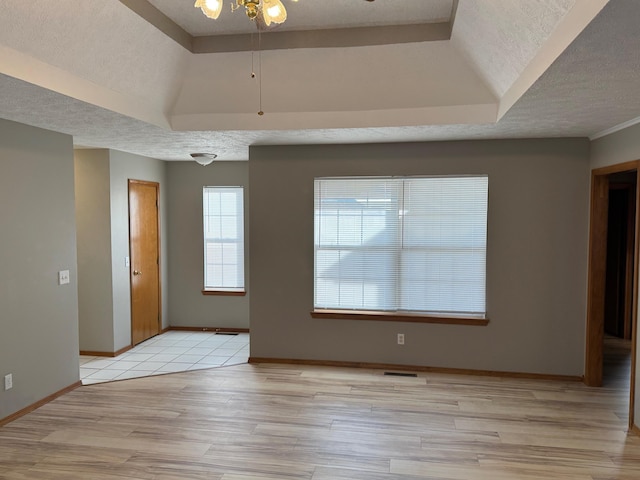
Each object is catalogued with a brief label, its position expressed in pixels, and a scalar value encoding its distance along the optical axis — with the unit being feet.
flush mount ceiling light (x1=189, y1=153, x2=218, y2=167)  16.12
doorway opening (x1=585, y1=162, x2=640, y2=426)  13.64
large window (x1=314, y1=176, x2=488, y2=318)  14.79
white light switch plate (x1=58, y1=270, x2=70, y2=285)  13.32
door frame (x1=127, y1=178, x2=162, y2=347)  19.93
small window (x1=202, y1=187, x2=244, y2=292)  20.65
